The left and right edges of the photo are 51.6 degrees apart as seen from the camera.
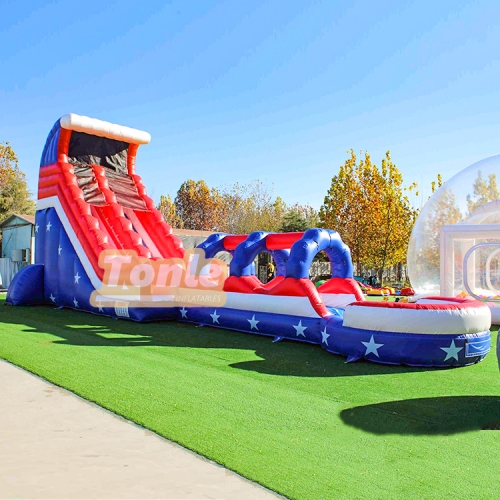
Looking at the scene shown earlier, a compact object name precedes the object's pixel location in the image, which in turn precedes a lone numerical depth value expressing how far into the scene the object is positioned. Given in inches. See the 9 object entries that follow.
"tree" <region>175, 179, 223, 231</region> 1833.2
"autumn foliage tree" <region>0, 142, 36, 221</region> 1166.3
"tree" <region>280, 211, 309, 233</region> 1151.6
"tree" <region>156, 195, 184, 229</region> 1801.9
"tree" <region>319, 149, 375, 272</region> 960.3
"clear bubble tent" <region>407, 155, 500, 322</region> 408.8
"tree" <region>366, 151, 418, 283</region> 953.5
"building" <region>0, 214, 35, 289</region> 766.5
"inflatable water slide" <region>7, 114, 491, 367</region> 235.9
